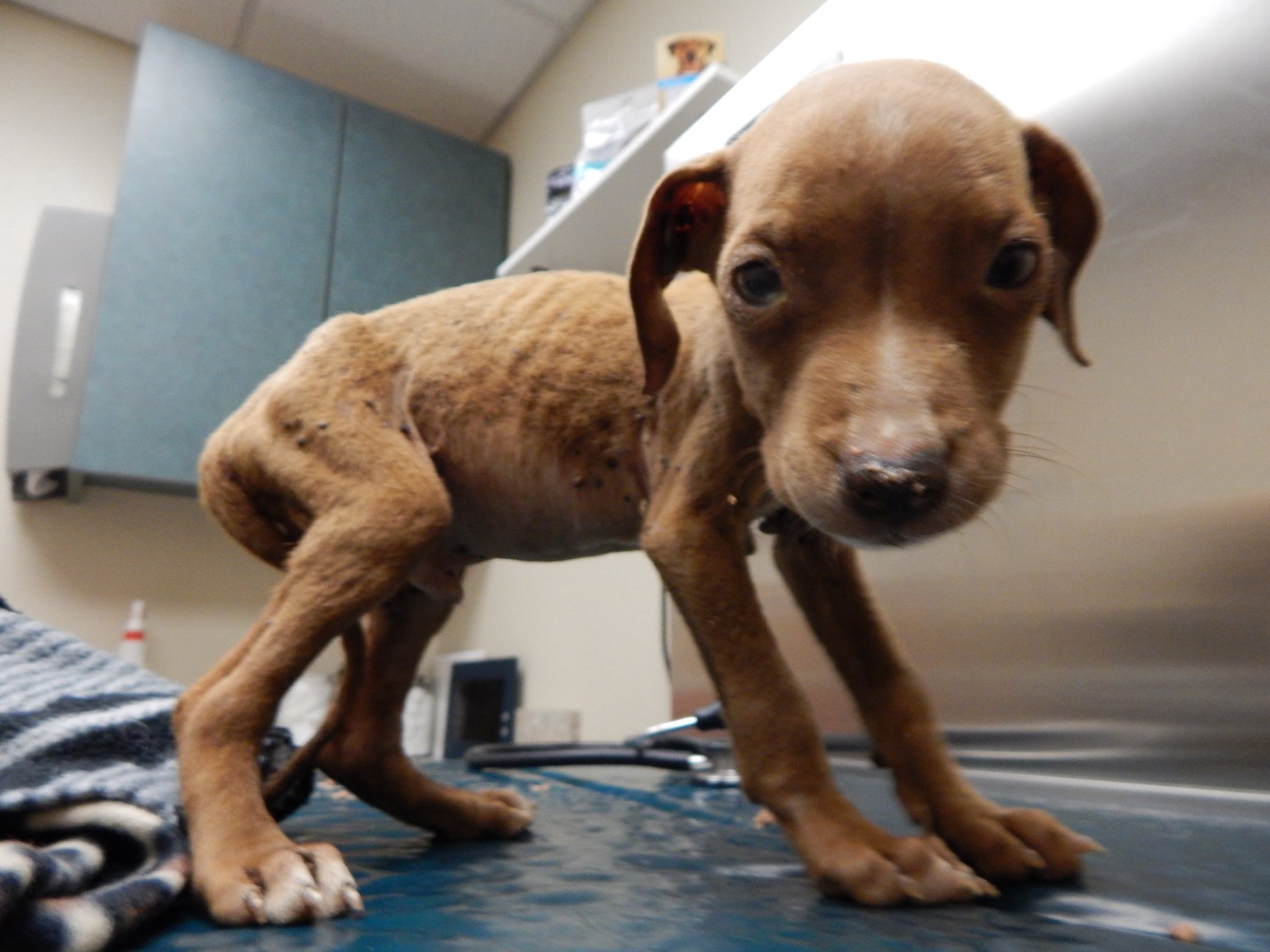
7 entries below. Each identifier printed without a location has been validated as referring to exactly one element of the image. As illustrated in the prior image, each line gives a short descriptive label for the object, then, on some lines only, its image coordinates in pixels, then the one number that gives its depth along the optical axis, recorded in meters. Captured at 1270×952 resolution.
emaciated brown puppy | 0.21
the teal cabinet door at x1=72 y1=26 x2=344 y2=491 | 0.86
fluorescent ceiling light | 0.42
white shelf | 0.58
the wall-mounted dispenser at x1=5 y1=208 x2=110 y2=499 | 0.90
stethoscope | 0.52
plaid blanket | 0.19
